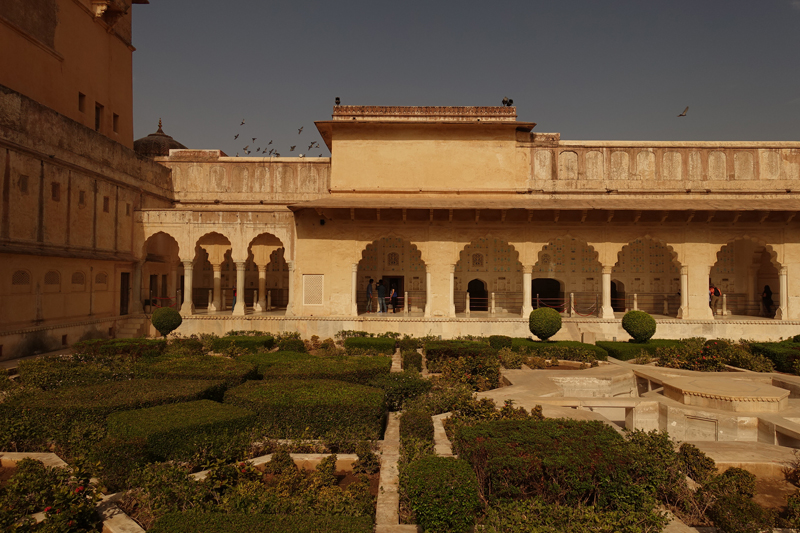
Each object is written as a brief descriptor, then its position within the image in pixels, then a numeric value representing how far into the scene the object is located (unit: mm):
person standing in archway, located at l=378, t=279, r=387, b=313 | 19219
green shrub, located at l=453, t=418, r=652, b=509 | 5191
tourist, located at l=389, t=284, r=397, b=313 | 19797
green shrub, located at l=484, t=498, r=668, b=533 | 4527
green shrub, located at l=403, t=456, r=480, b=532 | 4684
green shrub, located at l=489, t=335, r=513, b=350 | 14641
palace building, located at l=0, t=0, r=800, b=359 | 15609
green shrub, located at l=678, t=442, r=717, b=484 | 5805
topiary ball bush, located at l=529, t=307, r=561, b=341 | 14555
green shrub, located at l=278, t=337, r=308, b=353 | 14188
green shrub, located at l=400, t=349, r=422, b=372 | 12078
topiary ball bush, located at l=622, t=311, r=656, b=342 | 14484
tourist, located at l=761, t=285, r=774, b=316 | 20000
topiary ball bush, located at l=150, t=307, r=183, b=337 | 14625
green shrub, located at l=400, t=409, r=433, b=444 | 6996
